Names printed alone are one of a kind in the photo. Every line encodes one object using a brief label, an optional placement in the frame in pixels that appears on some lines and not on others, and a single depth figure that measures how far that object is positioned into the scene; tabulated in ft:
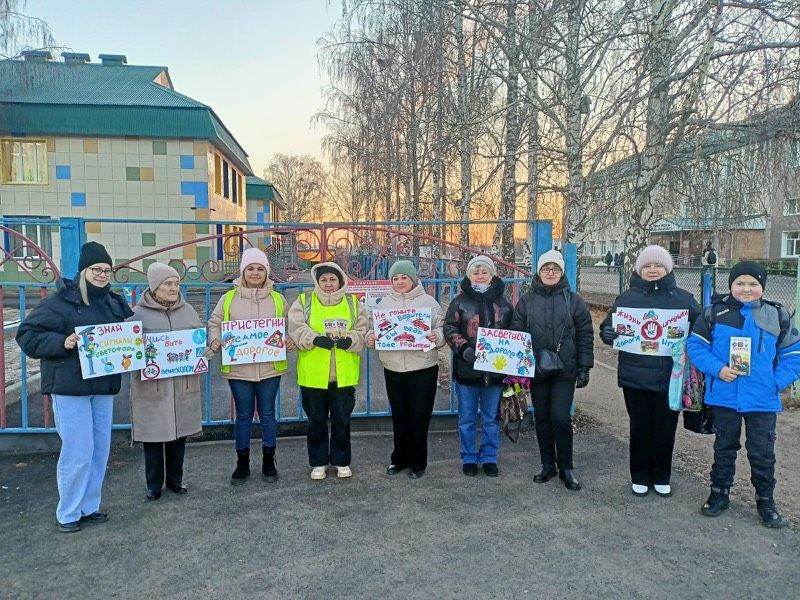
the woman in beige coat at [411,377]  14.94
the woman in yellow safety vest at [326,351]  14.34
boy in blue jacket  12.13
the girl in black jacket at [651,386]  13.62
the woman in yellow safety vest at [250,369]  14.33
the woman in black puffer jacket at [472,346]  14.94
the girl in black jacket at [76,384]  11.62
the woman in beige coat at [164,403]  13.08
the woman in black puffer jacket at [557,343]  14.25
